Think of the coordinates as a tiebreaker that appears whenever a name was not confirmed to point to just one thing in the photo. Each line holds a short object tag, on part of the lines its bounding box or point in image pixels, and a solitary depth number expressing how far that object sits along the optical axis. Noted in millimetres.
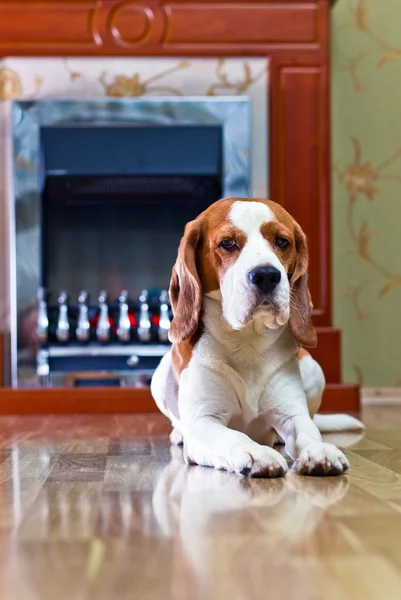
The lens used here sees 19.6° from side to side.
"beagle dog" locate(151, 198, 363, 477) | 1330
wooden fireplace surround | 2369
